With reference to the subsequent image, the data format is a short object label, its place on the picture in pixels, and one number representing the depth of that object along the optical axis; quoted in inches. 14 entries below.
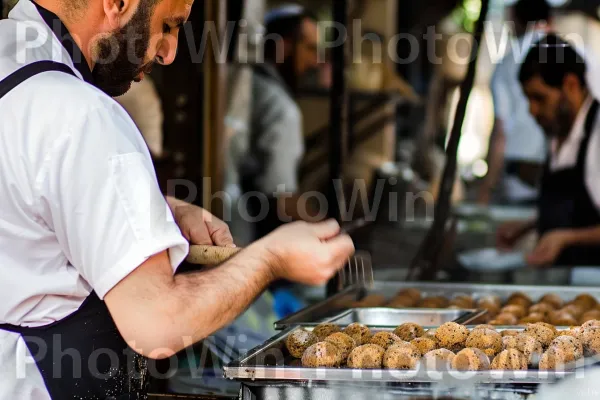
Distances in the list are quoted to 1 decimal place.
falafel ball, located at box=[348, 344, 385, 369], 83.0
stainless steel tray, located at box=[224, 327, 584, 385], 79.7
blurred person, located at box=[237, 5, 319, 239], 204.5
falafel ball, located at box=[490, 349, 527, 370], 81.9
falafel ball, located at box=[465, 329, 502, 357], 85.7
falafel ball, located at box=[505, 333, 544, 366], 84.0
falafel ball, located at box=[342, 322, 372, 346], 88.8
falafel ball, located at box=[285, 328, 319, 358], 87.1
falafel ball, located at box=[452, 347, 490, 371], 81.6
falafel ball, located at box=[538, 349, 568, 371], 82.3
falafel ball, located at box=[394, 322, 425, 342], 89.7
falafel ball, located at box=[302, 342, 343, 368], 83.4
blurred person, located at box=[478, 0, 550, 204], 206.2
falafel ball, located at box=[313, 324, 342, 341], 90.6
